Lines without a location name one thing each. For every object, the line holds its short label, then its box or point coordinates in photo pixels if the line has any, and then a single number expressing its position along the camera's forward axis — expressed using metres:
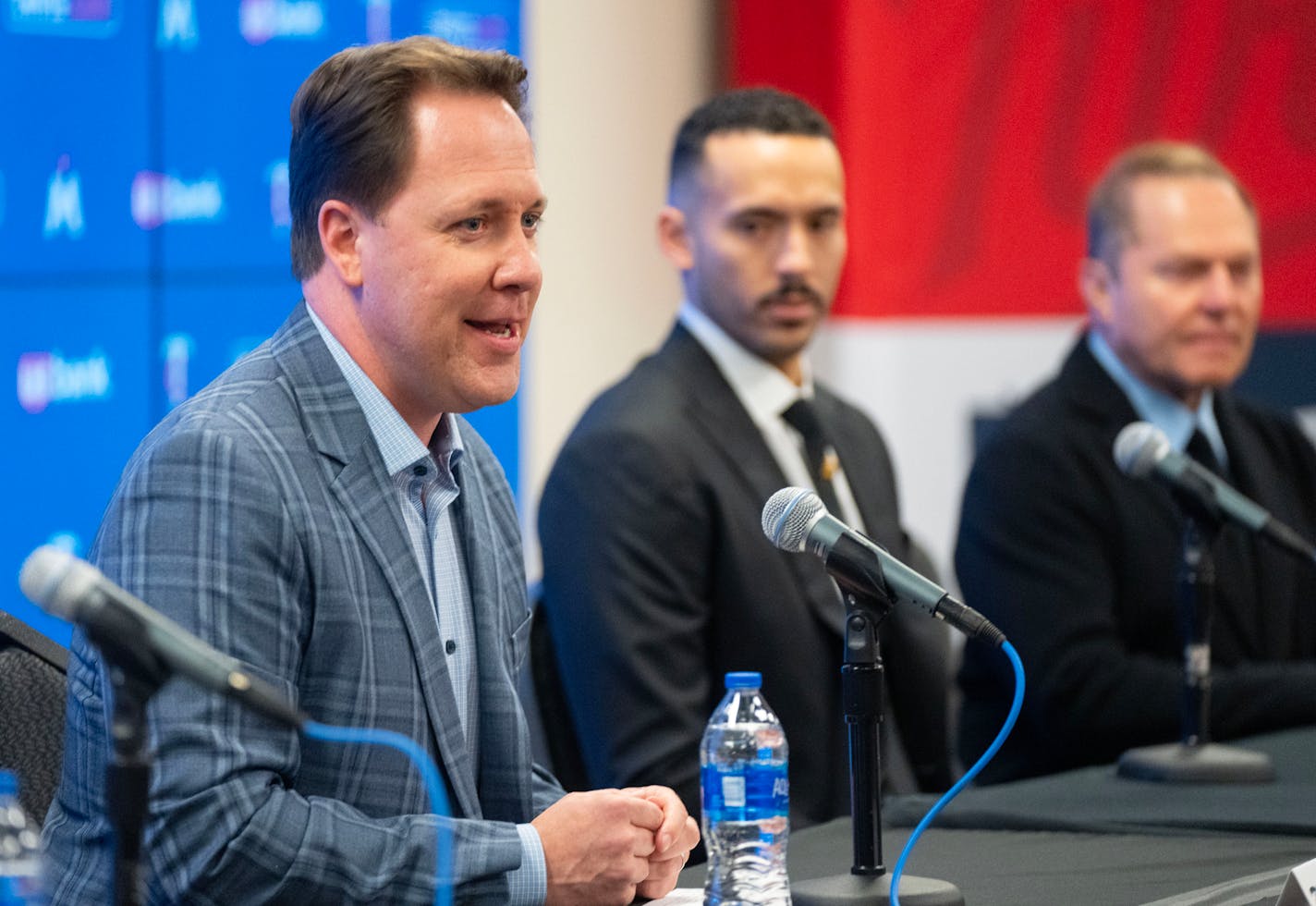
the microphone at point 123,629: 4.04
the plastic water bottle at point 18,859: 4.07
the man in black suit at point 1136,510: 5.32
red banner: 7.83
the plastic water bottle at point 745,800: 4.45
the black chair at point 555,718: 5.18
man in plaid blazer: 4.34
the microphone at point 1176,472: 5.02
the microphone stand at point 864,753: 4.41
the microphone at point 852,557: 4.37
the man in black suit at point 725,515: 5.16
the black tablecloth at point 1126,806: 4.79
